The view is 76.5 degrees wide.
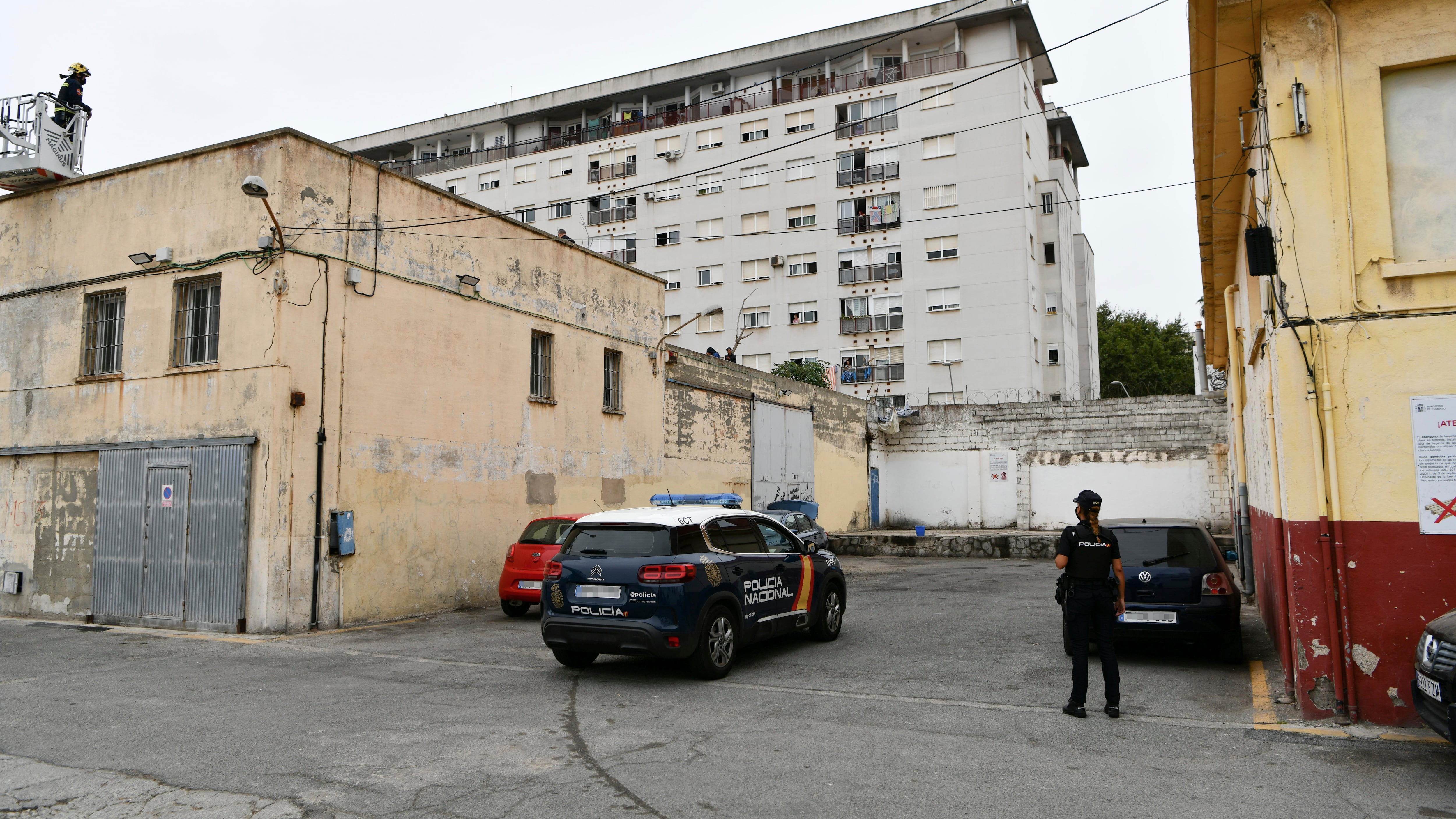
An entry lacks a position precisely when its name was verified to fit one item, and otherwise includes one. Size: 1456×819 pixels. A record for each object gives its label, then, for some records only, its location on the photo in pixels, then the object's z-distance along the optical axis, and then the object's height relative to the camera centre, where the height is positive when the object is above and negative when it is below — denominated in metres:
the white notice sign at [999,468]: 30.78 +0.54
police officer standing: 7.11 -0.85
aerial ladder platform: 14.27 +5.43
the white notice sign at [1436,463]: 6.58 +0.12
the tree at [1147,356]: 53.72 +7.45
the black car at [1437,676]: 5.19 -1.13
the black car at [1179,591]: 8.86 -1.05
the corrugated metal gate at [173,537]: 12.28 -0.60
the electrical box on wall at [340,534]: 12.62 -0.58
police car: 8.27 -0.93
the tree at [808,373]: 35.34 +4.40
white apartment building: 40.12 +13.56
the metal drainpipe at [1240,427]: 14.76 +1.00
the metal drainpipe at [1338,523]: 6.70 -0.31
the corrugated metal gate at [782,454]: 25.20 +0.93
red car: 12.96 -1.00
